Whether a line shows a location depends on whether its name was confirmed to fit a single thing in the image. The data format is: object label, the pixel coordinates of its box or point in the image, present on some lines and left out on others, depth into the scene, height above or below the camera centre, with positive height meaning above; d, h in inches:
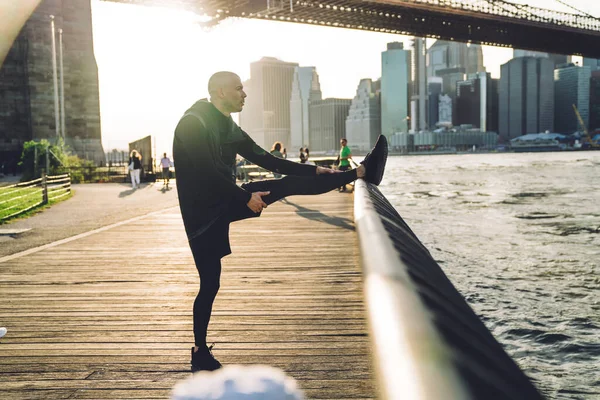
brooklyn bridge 1824.6 +466.2
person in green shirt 573.0 +0.4
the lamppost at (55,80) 1181.6 +166.3
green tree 959.0 +7.9
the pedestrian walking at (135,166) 876.0 -7.7
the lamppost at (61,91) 1282.5 +159.8
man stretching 115.5 -5.6
